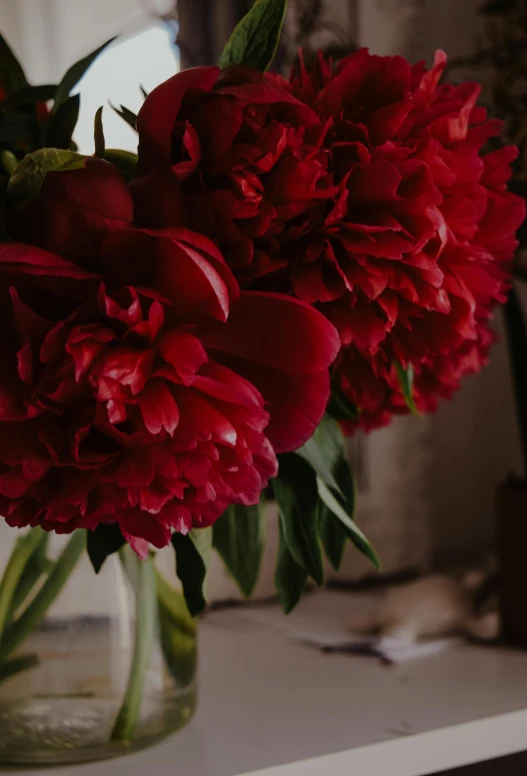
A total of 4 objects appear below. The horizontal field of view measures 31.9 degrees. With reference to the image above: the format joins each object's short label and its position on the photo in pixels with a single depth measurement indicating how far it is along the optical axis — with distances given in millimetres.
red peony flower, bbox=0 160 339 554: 307
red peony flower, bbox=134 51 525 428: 345
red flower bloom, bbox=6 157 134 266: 338
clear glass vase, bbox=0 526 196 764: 469
